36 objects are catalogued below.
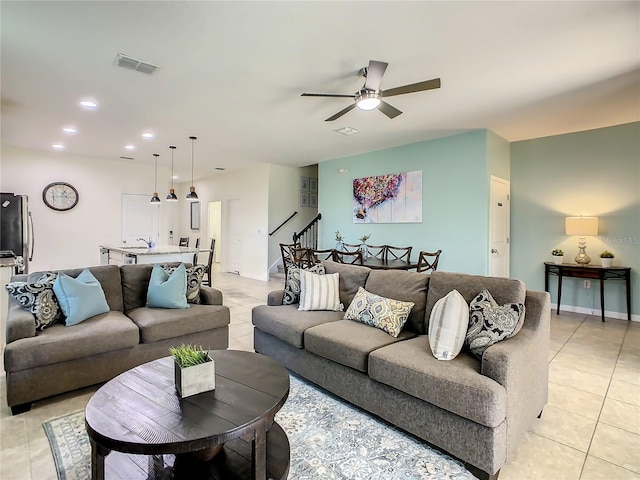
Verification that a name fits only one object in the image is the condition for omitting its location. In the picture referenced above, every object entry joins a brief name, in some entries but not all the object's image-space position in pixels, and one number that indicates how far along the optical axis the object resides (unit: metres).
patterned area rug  1.76
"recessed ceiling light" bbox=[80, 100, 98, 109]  3.97
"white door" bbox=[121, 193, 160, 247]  7.85
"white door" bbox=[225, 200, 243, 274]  8.95
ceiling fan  2.62
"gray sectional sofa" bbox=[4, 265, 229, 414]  2.30
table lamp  4.78
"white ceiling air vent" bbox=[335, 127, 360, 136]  5.05
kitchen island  5.13
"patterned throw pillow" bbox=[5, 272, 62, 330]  2.58
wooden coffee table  1.33
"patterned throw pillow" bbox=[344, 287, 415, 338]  2.53
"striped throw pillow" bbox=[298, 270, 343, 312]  3.12
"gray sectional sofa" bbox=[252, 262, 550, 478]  1.70
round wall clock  6.83
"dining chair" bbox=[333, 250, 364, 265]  5.25
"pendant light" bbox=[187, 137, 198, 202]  6.22
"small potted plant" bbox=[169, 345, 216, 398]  1.61
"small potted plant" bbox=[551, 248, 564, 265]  5.27
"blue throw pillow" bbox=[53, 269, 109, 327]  2.71
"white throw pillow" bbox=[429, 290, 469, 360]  2.00
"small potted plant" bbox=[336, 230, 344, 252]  7.06
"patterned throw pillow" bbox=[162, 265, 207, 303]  3.41
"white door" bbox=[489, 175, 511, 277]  5.18
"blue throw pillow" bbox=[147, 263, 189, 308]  3.20
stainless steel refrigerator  5.29
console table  4.69
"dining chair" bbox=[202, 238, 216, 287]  6.08
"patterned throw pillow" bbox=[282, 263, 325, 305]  3.30
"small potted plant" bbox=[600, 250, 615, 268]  4.77
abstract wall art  5.90
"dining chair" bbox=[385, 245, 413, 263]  5.94
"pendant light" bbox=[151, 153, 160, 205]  8.27
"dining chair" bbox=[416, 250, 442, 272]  4.83
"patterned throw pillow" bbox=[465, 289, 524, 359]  1.95
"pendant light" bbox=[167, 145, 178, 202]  6.26
